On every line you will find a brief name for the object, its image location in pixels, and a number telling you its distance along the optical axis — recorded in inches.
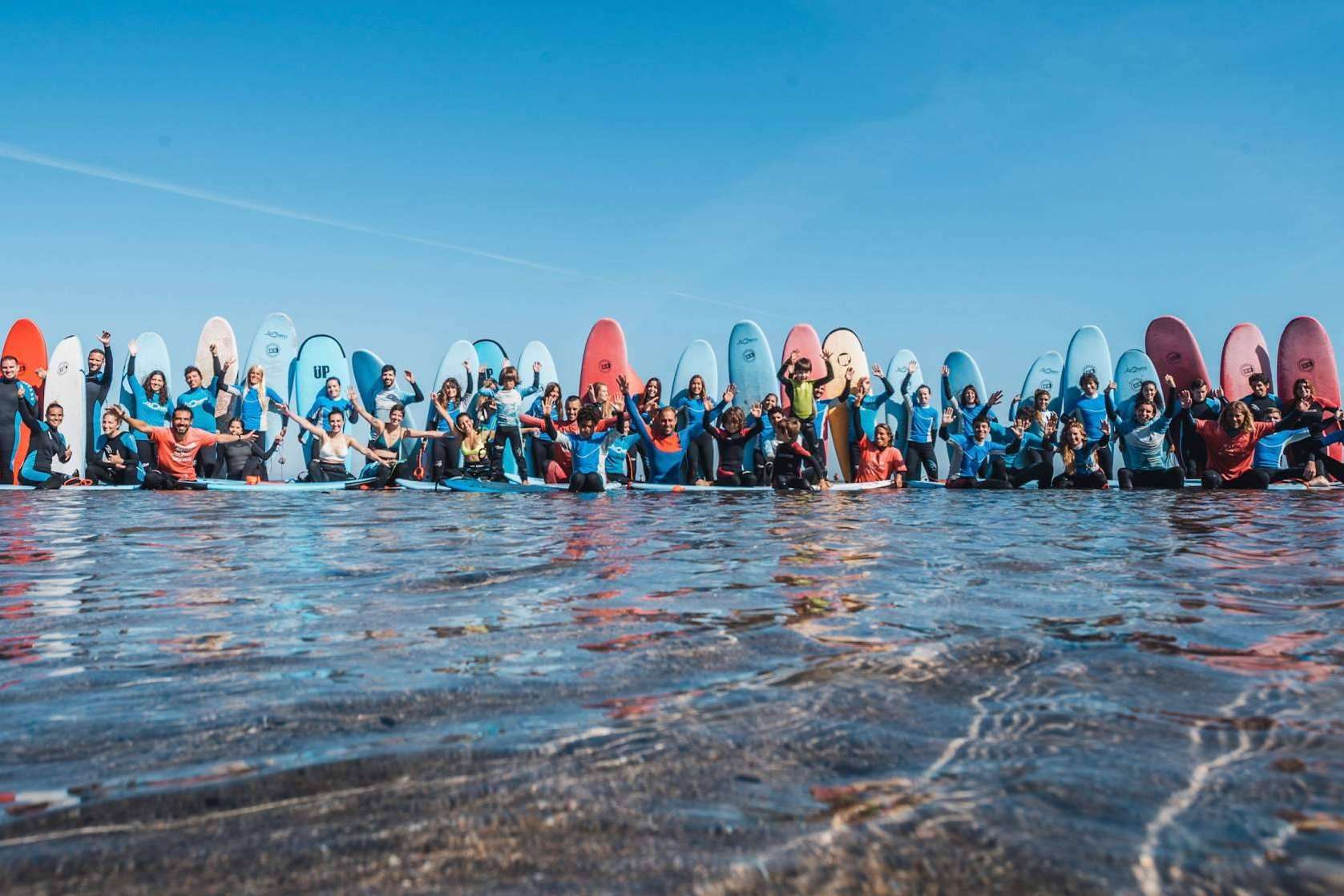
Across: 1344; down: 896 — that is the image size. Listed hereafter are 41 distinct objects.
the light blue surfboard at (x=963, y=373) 612.7
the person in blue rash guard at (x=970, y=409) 517.3
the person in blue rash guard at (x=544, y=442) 510.9
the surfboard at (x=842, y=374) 592.1
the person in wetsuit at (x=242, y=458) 505.0
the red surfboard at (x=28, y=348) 552.1
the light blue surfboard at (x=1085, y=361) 593.0
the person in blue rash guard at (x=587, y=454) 428.1
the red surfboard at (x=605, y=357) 614.5
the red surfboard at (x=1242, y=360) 583.8
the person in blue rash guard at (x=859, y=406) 573.3
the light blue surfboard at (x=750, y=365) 591.8
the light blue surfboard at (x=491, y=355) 621.3
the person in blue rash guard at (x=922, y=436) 540.4
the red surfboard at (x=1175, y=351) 592.4
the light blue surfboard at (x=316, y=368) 596.7
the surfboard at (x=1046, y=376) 615.2
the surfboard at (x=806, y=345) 615.5
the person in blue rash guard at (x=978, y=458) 498.9
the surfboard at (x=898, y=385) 597.6
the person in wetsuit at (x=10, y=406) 498.0
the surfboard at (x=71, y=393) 537.0
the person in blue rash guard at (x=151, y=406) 516.4
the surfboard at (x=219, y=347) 581.3
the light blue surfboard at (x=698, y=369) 595.2
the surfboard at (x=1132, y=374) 583.2
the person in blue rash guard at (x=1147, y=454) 453.4
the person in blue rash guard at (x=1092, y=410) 533.3
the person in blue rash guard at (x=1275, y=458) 428.5
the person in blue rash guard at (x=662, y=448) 487.2
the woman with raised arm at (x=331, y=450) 500.7
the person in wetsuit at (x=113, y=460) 490.3
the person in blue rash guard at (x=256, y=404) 542.6
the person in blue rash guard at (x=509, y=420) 481.7
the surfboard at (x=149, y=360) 556.4
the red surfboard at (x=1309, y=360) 566.9
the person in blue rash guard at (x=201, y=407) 526.6
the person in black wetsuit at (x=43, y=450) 474.6
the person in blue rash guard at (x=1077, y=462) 471.5
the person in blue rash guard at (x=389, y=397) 545.0
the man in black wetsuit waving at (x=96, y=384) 530.9
